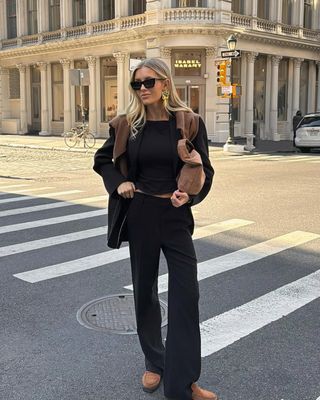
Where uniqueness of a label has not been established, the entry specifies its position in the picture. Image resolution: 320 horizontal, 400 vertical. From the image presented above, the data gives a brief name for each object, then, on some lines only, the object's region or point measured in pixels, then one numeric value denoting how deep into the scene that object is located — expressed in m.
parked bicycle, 26.16
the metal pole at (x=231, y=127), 24.14
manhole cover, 4.52
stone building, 28.72
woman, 3.32
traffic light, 23.69
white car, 24.50
